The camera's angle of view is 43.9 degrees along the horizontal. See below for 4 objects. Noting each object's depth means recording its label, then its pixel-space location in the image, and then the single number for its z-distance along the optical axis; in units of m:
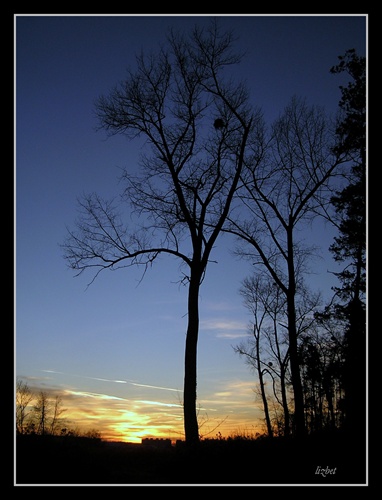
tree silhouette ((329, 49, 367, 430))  19.08
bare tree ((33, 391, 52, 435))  44.14
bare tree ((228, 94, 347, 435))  19.44
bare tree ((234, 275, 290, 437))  33.75
